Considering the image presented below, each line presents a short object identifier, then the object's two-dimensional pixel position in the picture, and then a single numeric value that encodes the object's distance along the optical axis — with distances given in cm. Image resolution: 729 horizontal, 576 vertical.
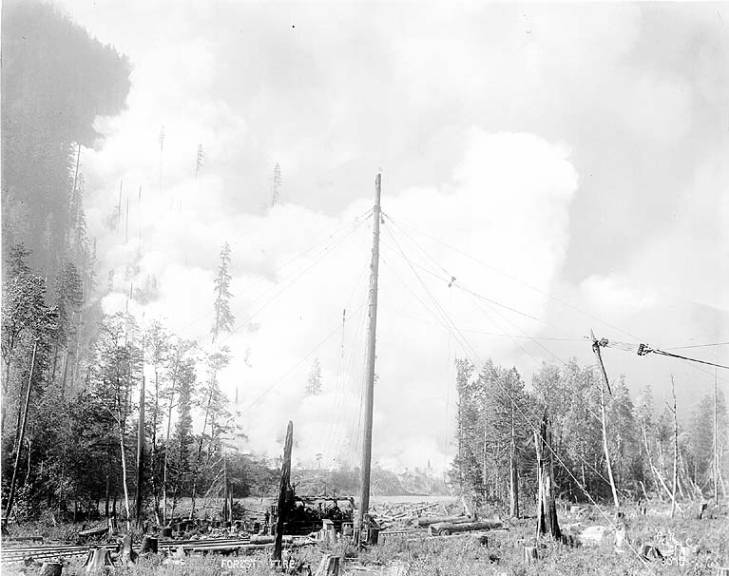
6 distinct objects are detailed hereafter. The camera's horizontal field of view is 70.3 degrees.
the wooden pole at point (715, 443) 2914
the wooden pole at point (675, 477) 2531
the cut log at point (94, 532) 1829
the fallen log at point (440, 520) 2756
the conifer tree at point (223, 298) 2506
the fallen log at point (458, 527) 2395
